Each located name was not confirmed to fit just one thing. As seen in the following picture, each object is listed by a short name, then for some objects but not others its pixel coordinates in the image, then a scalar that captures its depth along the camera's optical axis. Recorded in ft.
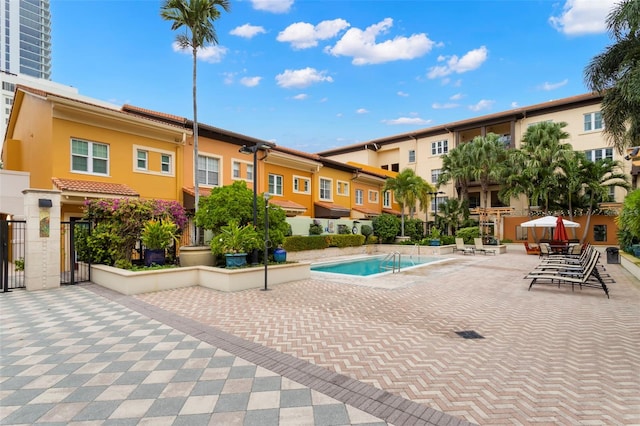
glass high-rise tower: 466.29
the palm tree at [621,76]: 42.19
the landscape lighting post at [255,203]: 35.36
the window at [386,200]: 117.91
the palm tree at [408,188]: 89.86
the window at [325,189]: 89.86
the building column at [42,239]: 32.17
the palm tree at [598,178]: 84.88
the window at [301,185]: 81.87
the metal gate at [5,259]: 31.58
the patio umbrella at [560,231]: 61.46
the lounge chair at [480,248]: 78.64
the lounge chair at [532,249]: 76.13
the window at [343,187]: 96.04
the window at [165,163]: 55.56
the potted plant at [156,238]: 36.65
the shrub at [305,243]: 65.00
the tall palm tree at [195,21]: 48.75
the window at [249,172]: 69.82
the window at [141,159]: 52.54
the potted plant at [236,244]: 36.96
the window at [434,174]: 126.62
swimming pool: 55.67
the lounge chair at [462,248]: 80.24
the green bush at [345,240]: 75.20
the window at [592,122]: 97.04
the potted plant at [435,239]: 83.66
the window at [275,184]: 75.46
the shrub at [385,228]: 88.58
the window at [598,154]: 96.68
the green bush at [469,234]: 95.20
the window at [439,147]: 125.49
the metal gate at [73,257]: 35.94
